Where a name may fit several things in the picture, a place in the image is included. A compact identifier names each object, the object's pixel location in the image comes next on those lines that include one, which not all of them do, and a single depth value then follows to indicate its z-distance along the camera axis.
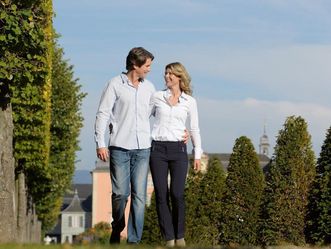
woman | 14.77
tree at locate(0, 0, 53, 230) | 22.94
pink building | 179.12
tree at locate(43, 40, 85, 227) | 59.06
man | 14.16
